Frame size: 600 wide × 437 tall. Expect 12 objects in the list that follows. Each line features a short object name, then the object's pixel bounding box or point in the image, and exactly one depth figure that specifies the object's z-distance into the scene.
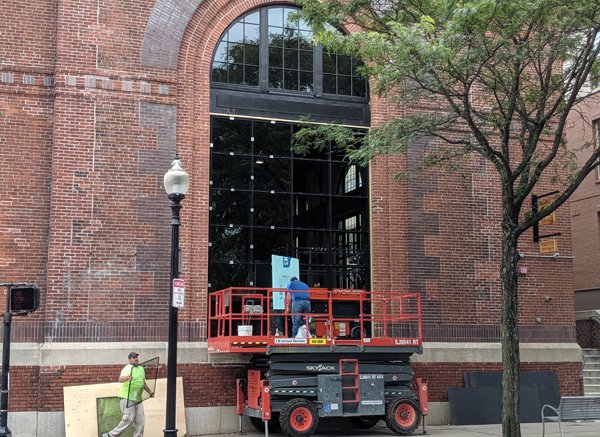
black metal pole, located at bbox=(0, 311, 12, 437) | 11.60
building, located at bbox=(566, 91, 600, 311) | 26.42
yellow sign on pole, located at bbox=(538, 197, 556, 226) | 18.14
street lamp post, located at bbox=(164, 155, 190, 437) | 10.62
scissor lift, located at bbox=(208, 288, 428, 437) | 14.03
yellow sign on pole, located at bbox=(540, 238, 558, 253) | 18.20
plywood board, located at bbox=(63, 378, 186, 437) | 14.08
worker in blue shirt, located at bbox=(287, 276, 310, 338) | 14.48
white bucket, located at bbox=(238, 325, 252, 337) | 14.34
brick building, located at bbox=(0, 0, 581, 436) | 14.88
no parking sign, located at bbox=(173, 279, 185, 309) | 10.96
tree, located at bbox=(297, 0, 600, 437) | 11.93
